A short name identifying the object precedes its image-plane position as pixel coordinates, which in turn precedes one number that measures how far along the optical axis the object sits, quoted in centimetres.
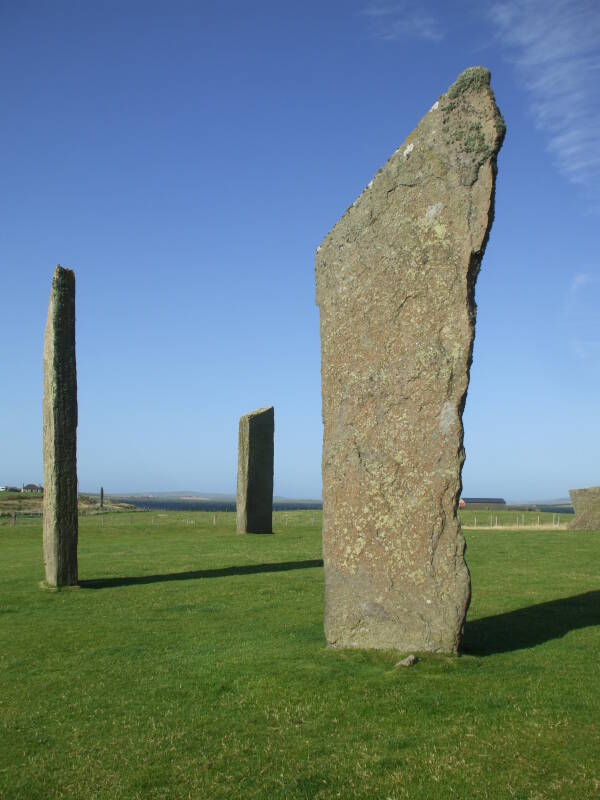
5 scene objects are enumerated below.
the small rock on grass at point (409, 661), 786
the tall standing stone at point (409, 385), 827
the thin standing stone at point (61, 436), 1464
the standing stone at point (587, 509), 2716
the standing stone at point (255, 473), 2694
